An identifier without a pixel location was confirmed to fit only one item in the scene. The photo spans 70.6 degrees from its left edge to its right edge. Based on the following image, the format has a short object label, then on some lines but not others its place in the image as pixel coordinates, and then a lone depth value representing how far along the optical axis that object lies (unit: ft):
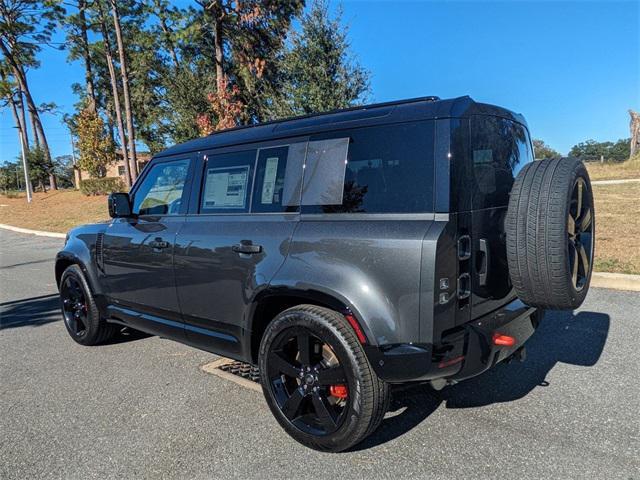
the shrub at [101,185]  88.22
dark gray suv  7.51
